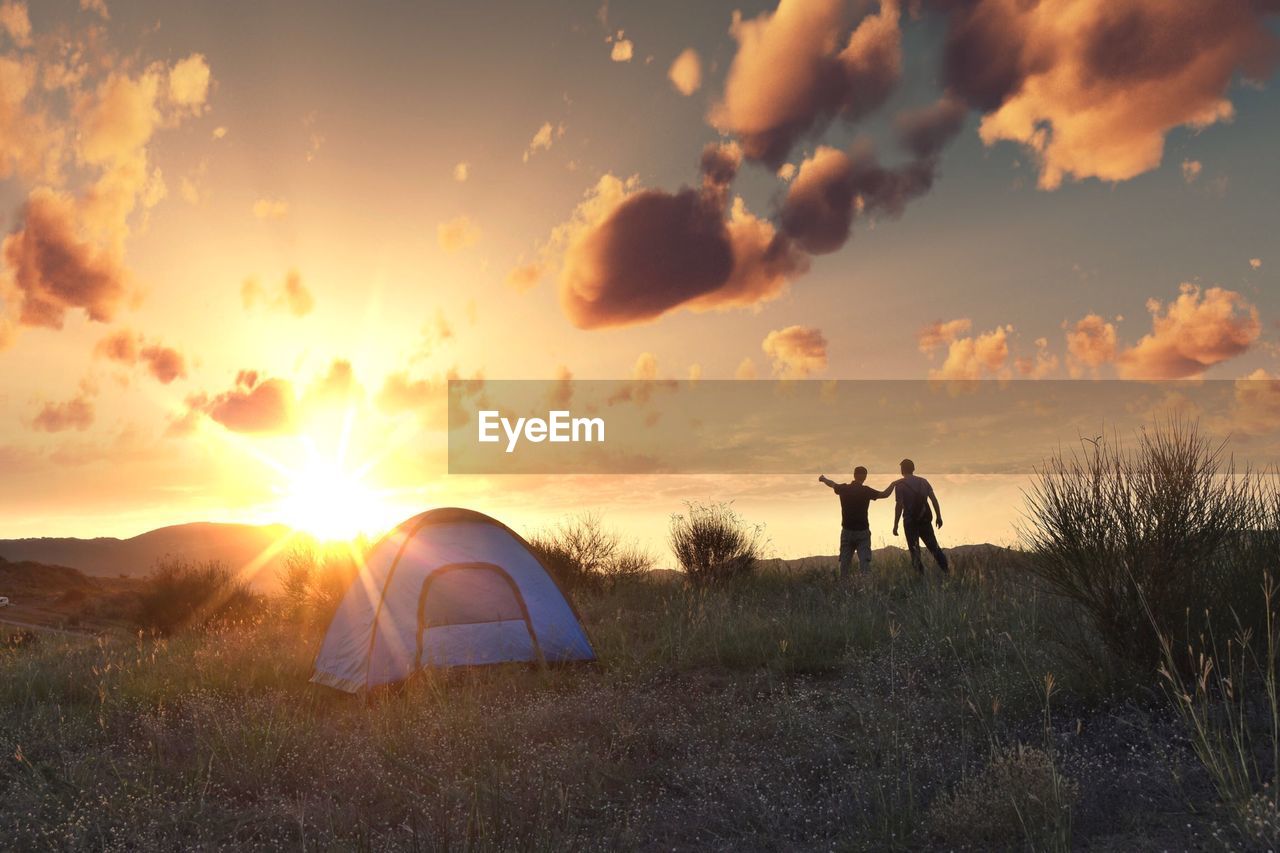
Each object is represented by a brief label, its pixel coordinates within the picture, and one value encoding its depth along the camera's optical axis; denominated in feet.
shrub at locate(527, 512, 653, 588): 59.98
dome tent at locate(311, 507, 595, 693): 33.06
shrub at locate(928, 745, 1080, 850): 15.79
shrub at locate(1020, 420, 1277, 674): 22.25
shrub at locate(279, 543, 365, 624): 53.88
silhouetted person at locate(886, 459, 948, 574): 52.08
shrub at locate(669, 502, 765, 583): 60.23
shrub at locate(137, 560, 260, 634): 66.95
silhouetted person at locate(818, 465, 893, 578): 53.57
